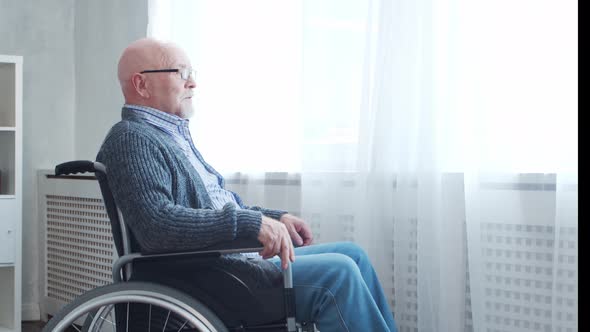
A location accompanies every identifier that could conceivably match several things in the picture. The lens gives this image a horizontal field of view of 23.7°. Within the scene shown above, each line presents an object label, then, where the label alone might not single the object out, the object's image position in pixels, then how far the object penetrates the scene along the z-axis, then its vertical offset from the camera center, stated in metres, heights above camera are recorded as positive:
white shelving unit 6.13 -0.05
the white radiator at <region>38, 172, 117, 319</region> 6.20 -0.33
